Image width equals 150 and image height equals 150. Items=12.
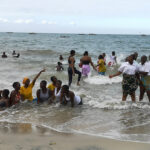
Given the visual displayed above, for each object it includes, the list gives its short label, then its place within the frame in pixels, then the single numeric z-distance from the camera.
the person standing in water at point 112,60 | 14.22
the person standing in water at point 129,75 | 5.79
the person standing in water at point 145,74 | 5.86
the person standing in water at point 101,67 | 10.09
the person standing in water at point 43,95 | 6.27
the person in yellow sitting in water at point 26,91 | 6.29
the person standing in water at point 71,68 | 8.81
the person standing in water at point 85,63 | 9.64
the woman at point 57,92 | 6.20
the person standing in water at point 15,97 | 6.08
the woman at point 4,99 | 6.00
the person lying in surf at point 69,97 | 5.81
